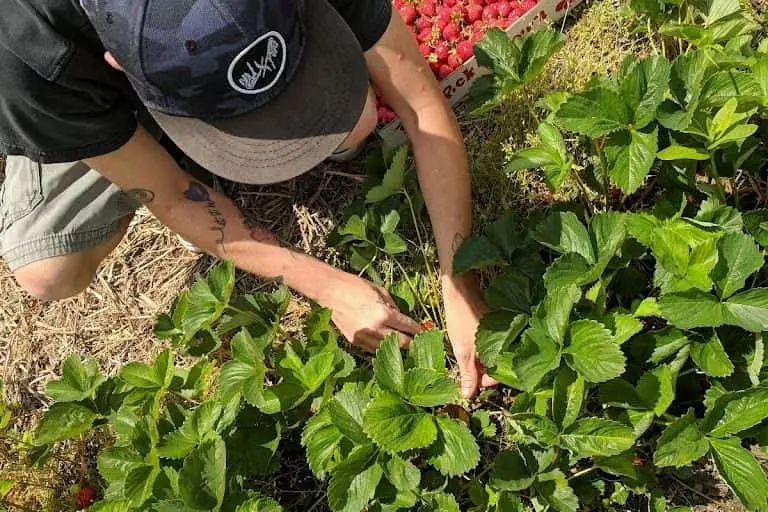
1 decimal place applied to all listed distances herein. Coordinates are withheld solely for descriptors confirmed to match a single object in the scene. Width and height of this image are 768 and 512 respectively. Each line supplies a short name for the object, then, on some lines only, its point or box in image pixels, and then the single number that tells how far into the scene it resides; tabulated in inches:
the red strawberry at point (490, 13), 100.9
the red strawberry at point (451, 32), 101.8
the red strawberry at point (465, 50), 99.0
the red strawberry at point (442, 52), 100.4
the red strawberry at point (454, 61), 99.7
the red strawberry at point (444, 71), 99.6
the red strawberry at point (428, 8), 105.7
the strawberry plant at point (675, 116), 64.1
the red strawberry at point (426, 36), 102.5
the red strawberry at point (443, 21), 103.1
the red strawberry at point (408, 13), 106.2
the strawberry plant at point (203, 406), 68.4
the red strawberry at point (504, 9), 99.9
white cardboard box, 94.0
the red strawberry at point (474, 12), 102.0
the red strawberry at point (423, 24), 104.3
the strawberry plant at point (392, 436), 61.4
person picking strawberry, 56.4
